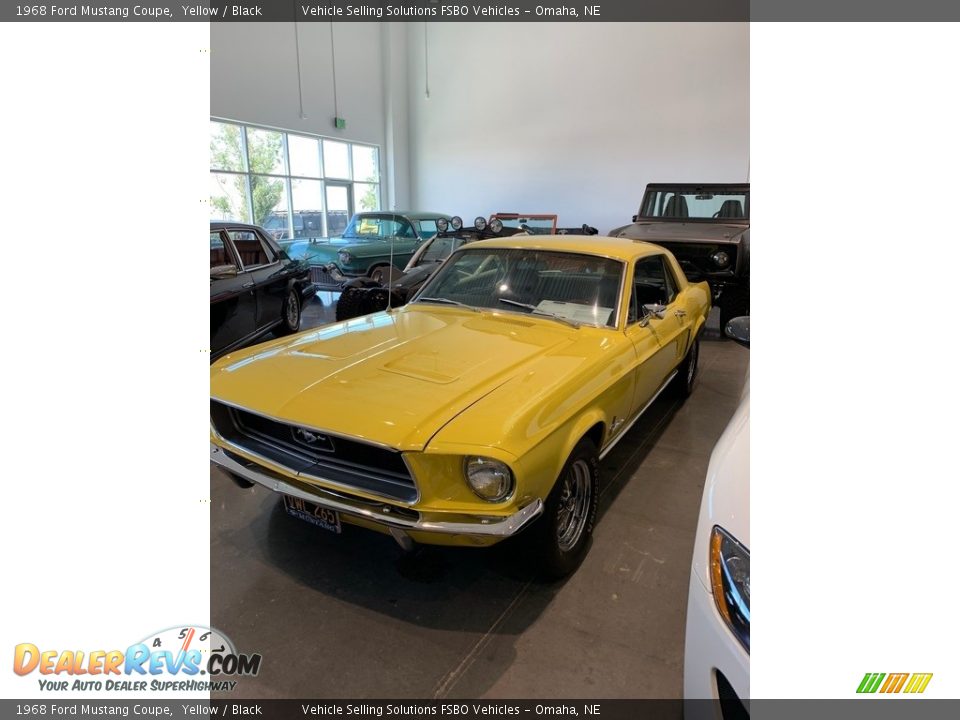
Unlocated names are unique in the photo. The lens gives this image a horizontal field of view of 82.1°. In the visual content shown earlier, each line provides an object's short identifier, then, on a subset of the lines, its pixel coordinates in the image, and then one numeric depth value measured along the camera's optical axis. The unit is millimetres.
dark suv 6438
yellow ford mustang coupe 1895
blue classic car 8188
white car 1288
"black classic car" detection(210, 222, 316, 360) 4766
